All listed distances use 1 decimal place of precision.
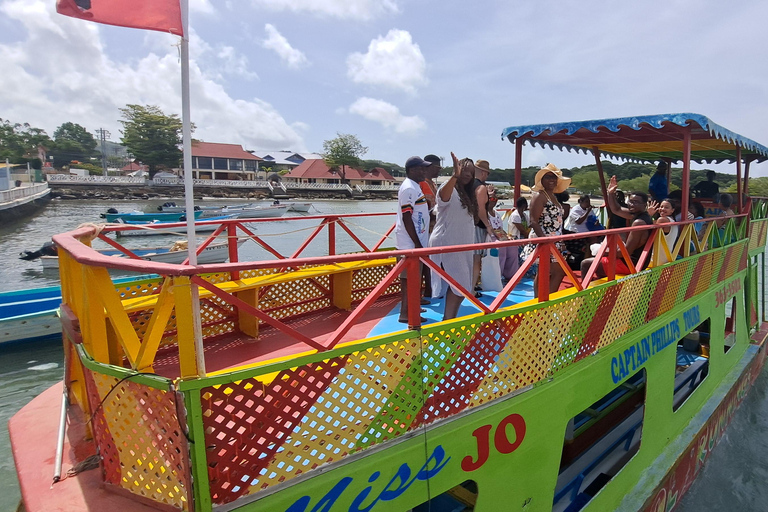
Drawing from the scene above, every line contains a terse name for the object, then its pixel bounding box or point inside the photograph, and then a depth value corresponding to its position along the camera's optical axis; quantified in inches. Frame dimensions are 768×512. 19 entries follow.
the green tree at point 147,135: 2593.5
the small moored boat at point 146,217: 1067.9
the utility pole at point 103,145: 3137.3
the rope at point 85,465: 93.5
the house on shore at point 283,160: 3700.8
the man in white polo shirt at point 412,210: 162.6
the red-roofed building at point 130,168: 3729.1
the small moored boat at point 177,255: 652.7
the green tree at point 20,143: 2827.3
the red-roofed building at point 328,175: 3142.2
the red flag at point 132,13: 79.7
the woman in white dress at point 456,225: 150.4
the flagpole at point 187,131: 80.0
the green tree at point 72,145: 3499.0
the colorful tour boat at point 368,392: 78.8
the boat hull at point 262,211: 1339.6
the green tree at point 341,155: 3164.4
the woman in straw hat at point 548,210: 201.6
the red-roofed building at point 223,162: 2987.2
